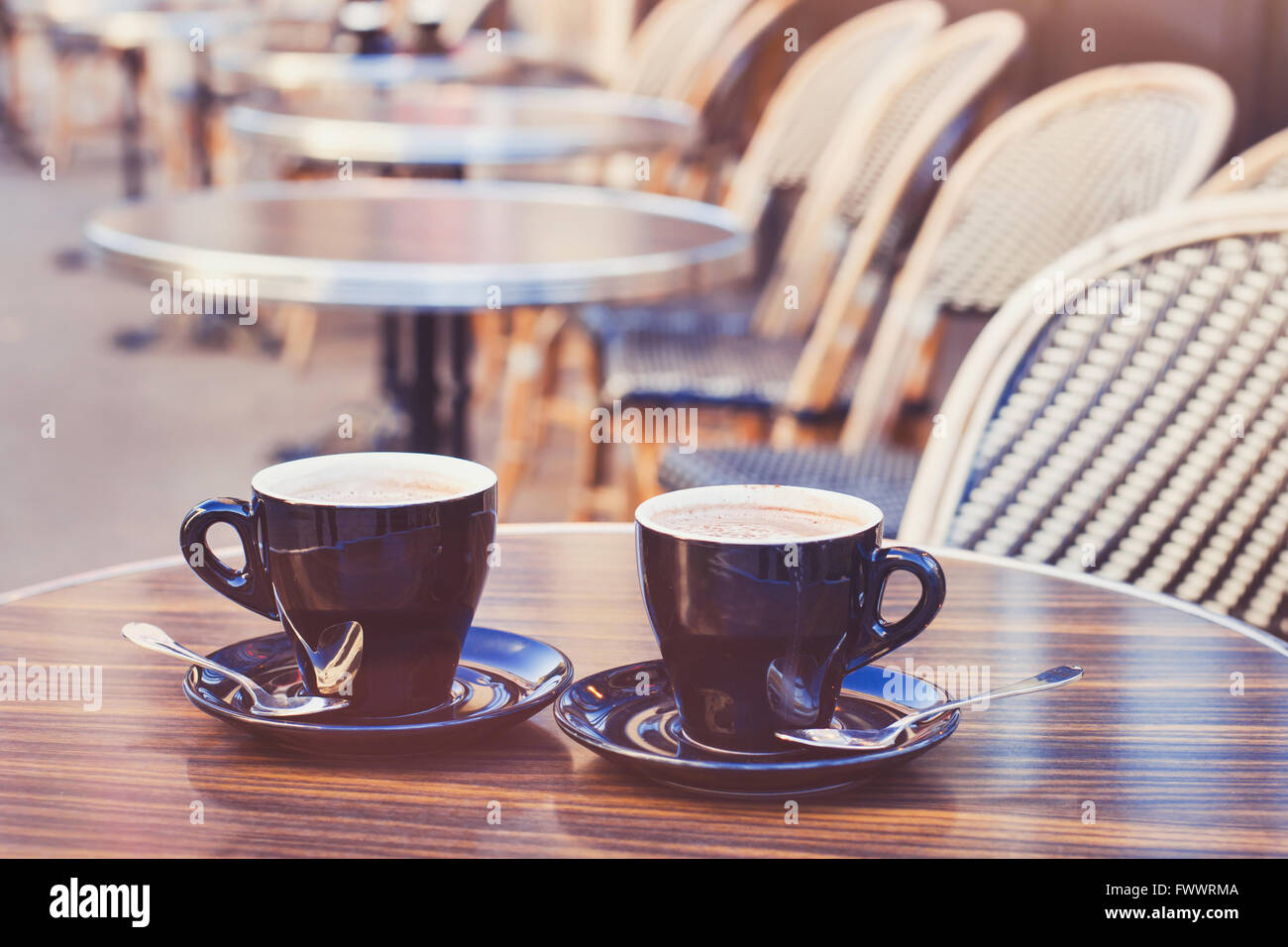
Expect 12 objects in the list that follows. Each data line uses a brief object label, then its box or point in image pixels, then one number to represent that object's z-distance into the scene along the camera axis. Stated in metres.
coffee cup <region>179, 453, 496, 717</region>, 1.24
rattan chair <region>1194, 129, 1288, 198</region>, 2.32
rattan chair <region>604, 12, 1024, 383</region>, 3.22
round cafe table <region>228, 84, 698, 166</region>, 3.70
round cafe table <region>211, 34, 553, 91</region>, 5.22
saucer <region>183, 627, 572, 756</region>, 1.24
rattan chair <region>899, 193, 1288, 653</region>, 1.63
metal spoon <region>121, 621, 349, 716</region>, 1.26
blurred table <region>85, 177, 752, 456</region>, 2.35
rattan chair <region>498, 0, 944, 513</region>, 4.31
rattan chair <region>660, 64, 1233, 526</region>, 2.95
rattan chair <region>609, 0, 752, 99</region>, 5.39
